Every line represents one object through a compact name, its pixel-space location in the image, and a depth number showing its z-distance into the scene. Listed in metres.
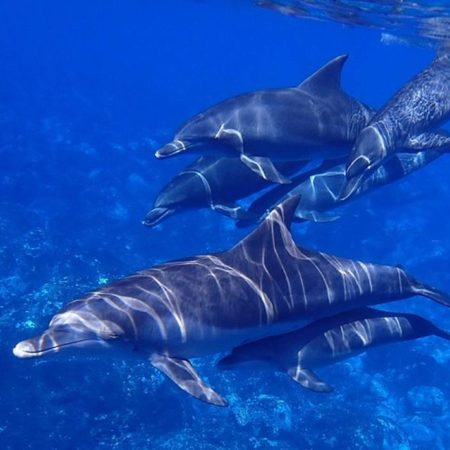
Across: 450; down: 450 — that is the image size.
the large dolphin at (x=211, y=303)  6.14
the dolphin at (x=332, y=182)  12.55
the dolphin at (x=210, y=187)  10.79
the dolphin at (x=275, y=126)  9.61
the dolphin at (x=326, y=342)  7.87
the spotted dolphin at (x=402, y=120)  9.65
